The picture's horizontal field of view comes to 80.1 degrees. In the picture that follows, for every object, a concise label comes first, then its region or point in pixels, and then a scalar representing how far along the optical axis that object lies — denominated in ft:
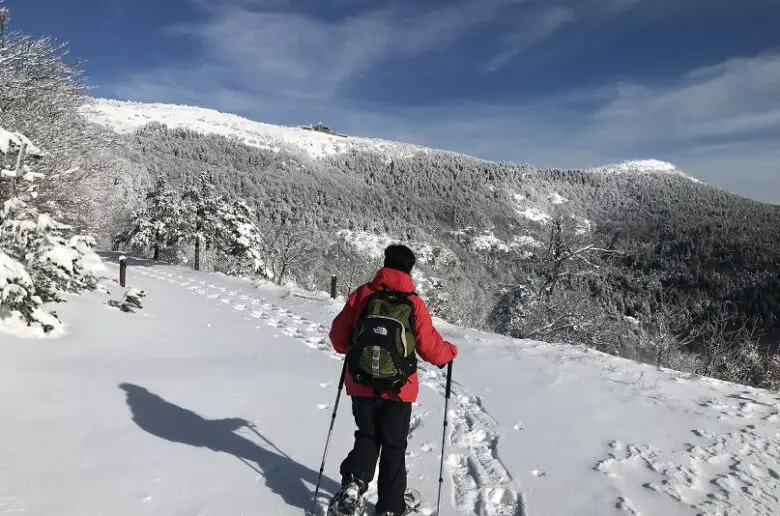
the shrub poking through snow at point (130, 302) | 37.50
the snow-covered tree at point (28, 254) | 22.34
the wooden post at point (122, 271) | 53.68
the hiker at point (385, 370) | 11.30
